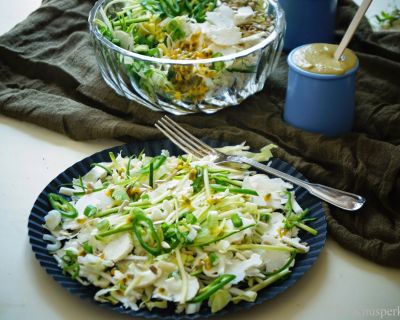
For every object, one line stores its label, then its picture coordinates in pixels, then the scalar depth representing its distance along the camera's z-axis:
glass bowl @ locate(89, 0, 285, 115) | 0.97
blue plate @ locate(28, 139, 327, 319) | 0.72
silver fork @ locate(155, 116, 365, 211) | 0.86
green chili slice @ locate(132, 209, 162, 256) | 0.75
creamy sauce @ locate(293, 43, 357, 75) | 0.95
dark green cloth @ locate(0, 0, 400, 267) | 0.88
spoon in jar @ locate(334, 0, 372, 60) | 0.94
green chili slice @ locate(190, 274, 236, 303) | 0.71
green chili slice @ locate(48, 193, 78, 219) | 0.83
